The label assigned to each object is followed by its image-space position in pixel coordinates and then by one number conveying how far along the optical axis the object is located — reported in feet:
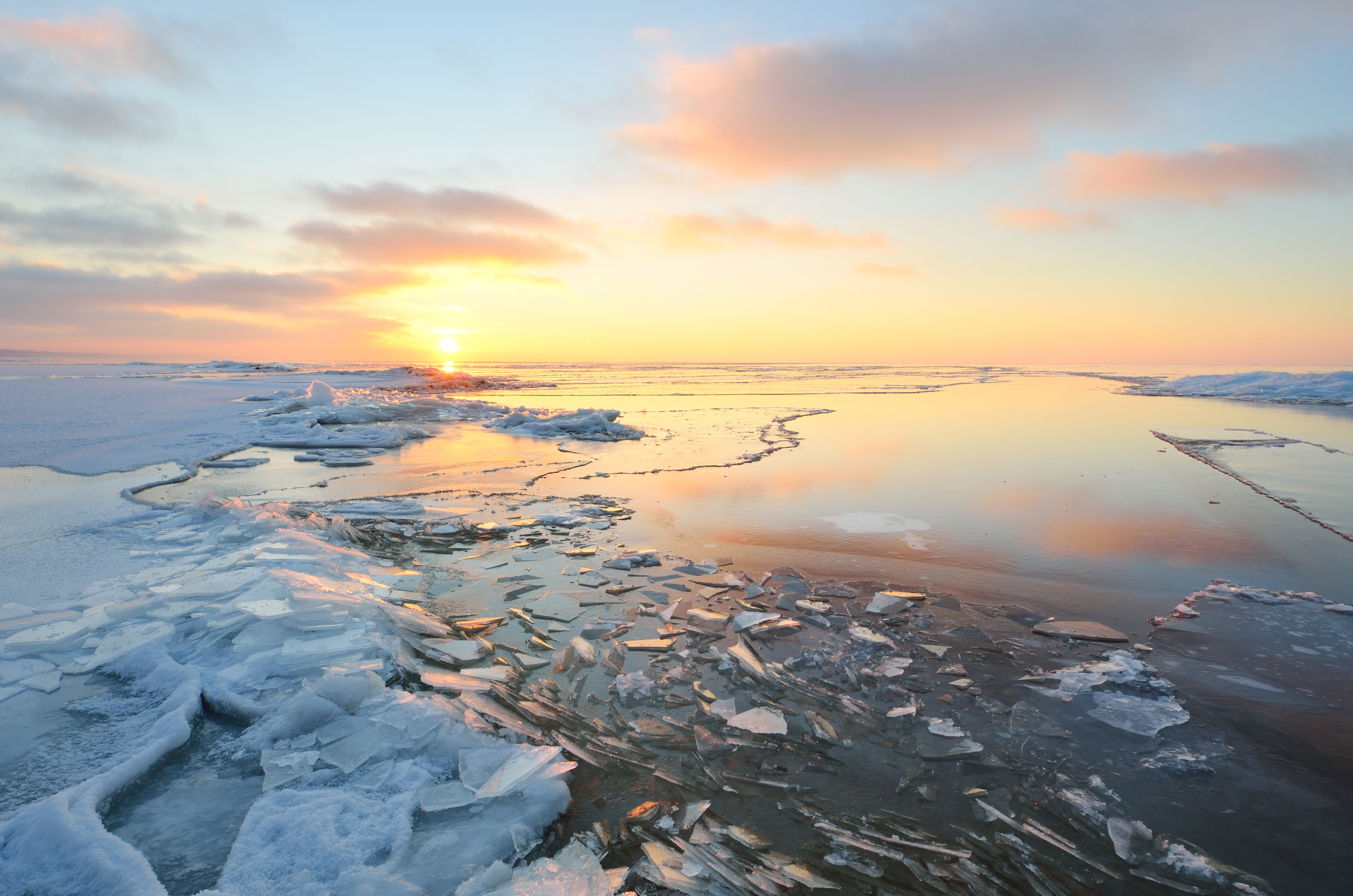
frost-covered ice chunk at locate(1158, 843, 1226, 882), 7.64
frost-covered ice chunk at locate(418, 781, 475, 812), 8.42
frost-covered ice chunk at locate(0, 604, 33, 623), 13.20
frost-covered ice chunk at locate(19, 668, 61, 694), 10.72
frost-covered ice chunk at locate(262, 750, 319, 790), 8.73
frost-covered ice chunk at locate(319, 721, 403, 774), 9.17
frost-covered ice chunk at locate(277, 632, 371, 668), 11.69
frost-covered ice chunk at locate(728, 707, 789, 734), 10.65
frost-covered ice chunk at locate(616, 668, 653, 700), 11.95
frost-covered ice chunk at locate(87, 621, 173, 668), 11.72
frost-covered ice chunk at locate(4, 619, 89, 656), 11.82
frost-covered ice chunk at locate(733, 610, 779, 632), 14.94
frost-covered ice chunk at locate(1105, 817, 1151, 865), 8.00
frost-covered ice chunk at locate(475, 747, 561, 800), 8.64
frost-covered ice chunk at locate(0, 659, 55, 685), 10.87
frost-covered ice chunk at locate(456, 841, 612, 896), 7.10
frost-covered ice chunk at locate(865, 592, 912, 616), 15.97
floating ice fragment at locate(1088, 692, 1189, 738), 10.92
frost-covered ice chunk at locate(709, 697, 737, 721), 11.16
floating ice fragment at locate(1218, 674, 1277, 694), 12.11
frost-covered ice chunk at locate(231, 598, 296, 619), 13.16
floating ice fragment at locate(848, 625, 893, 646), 14.20
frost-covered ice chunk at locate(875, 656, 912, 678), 12.75
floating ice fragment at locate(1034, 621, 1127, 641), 14.35
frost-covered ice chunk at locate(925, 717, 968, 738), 10.60
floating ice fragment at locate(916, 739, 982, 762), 9.98
